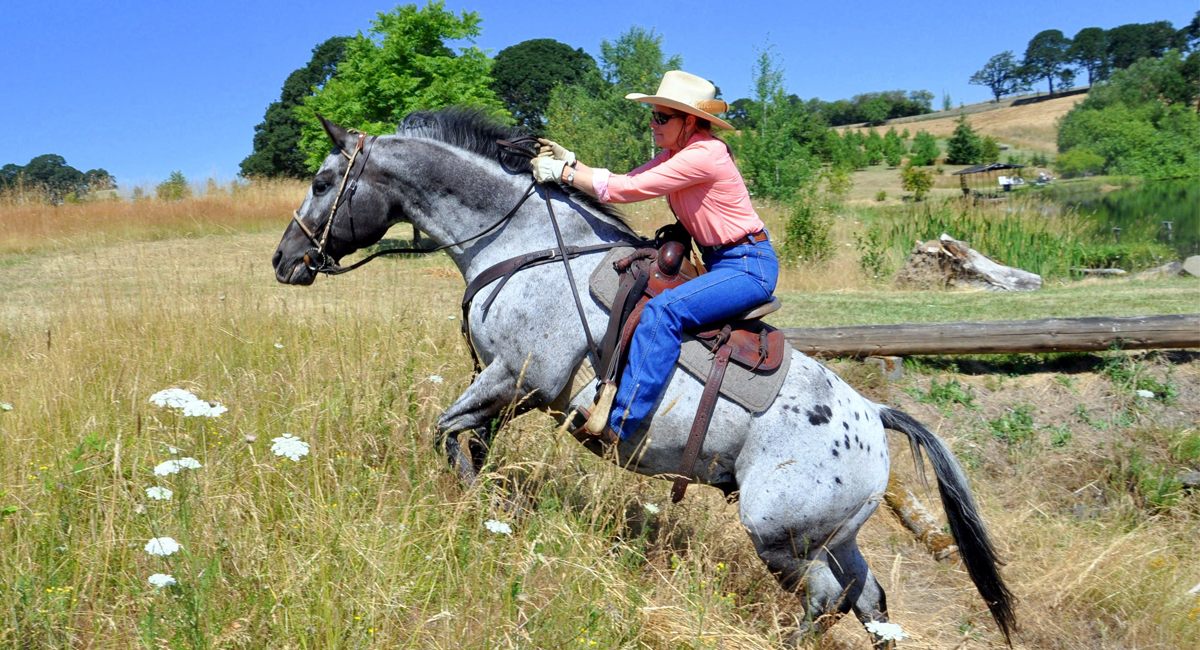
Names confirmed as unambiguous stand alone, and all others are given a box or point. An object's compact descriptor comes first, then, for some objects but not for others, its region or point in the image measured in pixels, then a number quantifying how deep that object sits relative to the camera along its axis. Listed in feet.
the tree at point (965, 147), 218.59
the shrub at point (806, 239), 49.34
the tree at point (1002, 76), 470.80
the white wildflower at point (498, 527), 10.38
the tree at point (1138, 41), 423.23
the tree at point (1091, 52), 450.30
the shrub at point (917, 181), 142.72
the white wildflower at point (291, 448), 10.41
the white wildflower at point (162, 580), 8.55
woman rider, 11.81
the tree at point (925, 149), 225.23
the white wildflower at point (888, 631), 10.39
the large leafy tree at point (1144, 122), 168.35
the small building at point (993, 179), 127.65
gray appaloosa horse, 12.10
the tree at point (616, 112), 77.56
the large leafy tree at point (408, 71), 55.21
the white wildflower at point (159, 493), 10.03
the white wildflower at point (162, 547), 8.71
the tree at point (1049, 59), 459.73
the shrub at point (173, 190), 73.77
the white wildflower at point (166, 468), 9.79
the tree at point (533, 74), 173.27
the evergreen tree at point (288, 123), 156.46
